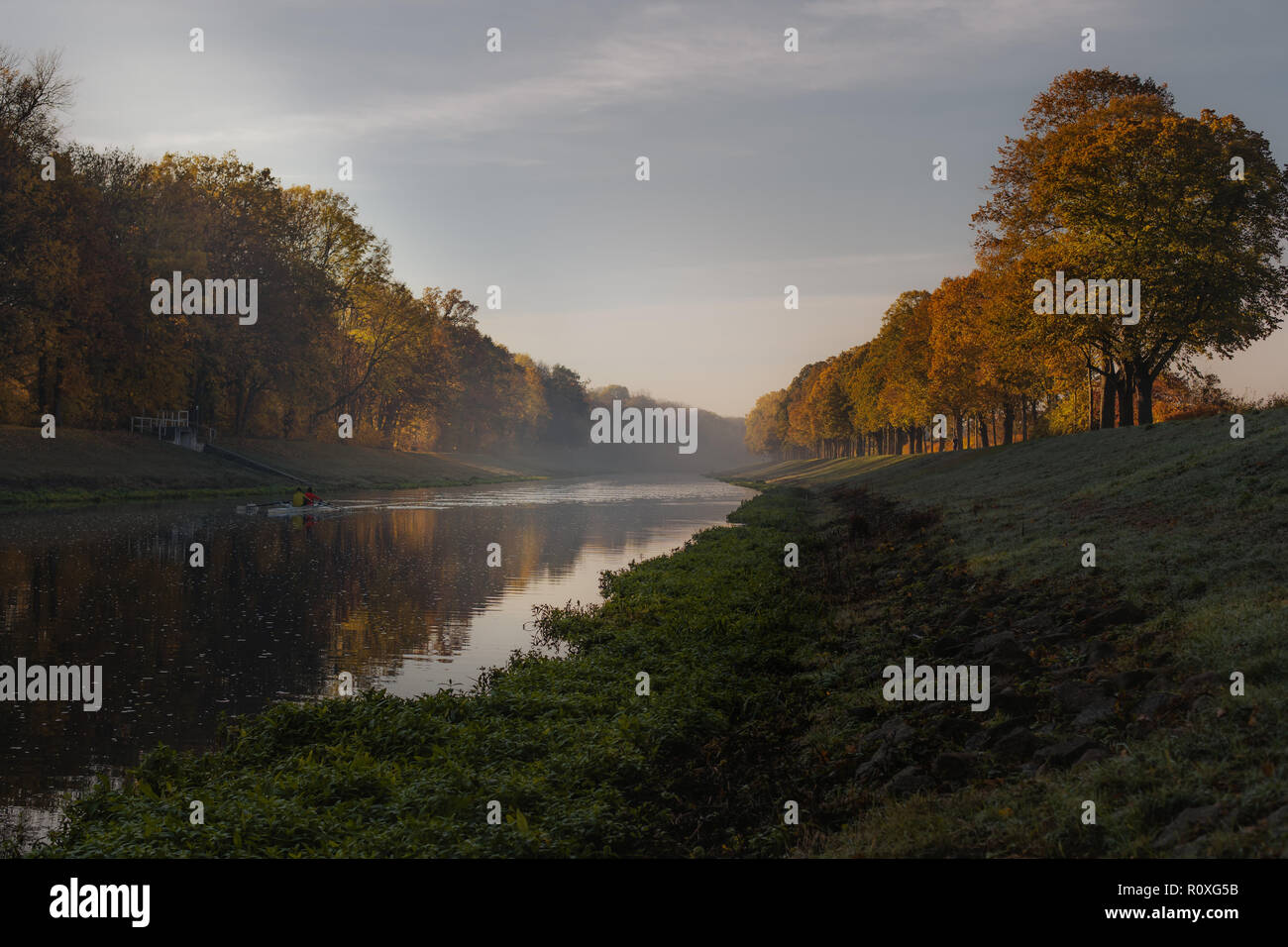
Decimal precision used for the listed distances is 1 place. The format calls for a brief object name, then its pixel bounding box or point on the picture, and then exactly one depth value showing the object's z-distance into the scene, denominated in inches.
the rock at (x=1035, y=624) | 544.4
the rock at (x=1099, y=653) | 451.2
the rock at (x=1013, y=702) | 418.6
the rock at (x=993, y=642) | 518.3
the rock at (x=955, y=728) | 412.0
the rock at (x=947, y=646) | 560.4
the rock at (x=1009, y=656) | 484.4
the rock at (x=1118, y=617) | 497.2
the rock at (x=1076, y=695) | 398.3
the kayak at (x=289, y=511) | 1862.7
